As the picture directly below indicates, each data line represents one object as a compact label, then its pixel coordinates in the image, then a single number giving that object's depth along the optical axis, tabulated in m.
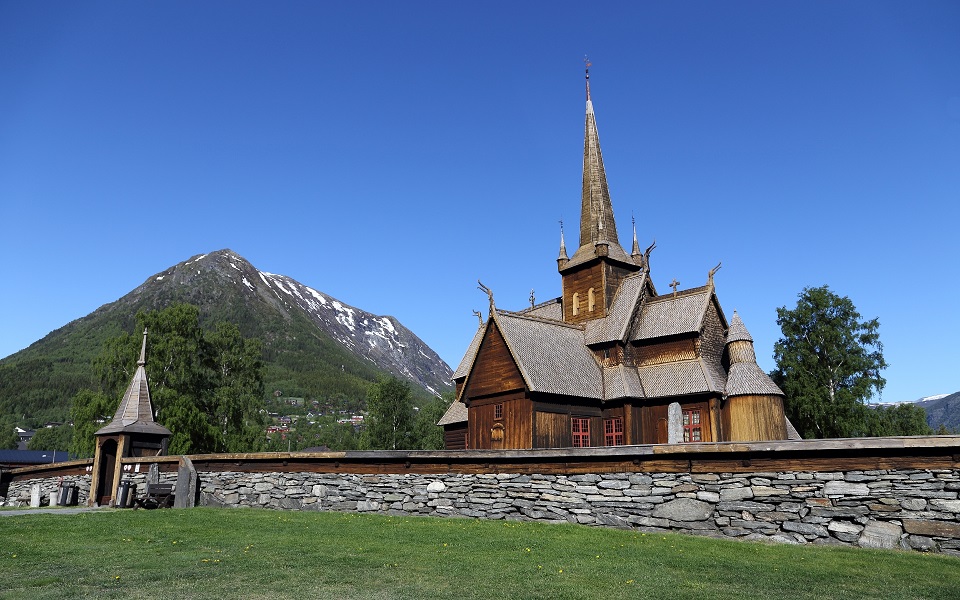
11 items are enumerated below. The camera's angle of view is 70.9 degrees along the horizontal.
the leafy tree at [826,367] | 42.00
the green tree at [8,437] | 149.88
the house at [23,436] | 165.61
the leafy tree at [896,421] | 41.66
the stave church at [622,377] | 29.09
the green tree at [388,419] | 69.56
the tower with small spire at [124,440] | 26.77
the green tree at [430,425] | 70.81
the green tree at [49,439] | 144.25
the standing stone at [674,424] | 21.88
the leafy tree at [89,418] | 43.56
